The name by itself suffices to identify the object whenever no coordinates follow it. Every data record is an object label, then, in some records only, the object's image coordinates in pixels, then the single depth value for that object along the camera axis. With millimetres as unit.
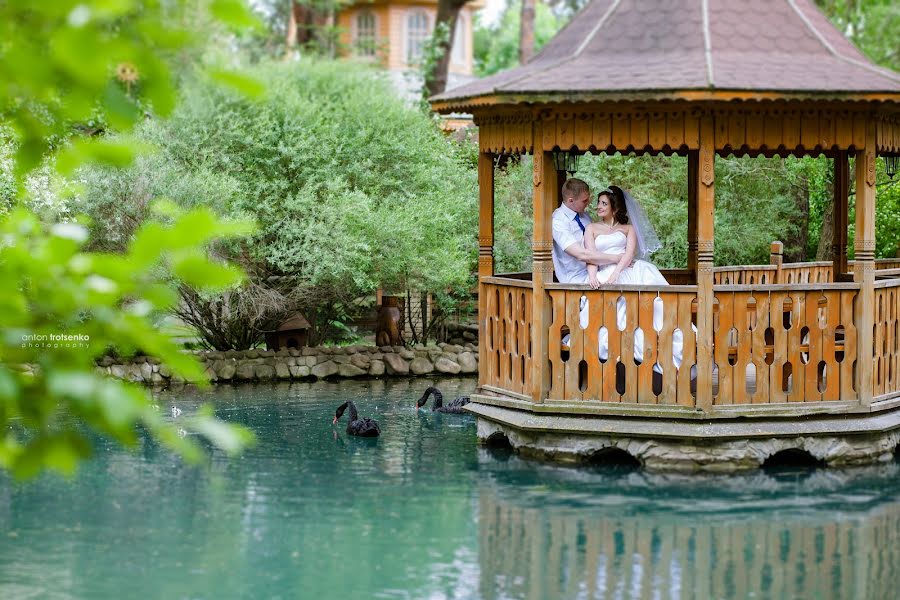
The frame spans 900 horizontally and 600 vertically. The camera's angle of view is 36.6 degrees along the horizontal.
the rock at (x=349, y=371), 17844
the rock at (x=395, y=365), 18078
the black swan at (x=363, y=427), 12555
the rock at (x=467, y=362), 18422
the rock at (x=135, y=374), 16922
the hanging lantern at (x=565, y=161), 13102
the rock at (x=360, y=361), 17984
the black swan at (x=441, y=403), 14094
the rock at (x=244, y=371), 17422
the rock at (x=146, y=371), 16998
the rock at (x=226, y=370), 17281
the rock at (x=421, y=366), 18188
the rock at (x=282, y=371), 17578
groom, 11656
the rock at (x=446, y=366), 18328
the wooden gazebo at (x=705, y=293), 10664
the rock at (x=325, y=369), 17703
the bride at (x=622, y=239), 11734
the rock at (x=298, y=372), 17625
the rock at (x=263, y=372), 17500
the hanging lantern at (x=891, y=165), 12376
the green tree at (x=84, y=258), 2656
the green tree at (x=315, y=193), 17500
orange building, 46000
